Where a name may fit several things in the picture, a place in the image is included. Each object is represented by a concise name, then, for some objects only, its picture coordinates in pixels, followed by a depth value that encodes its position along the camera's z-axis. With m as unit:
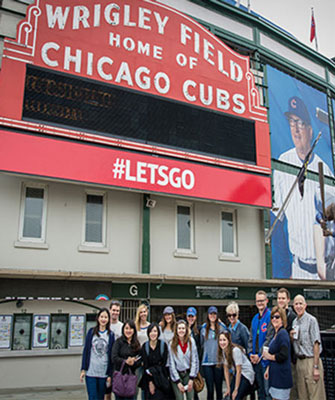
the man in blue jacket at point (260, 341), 7.42
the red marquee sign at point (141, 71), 11.74
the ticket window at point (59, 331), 11.98
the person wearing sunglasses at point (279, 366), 6.65
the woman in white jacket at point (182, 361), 7.26
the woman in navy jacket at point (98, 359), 7.09
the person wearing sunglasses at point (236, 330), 8.16
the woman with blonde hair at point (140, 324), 7.88
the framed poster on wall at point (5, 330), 11.32
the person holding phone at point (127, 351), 6.96
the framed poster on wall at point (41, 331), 11.72
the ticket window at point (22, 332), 11.52
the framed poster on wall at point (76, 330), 12.16
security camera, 14.12
